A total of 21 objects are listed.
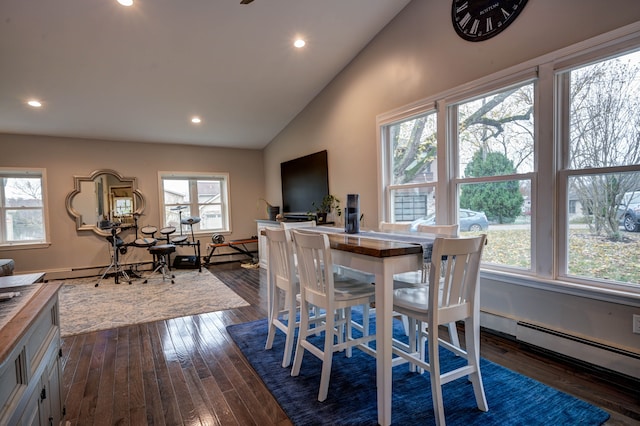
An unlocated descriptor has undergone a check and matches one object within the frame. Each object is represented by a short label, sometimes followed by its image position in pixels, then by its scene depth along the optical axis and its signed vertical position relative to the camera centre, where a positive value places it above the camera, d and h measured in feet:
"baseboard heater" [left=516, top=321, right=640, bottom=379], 7.02 -3.48
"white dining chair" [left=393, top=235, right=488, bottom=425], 5.61 -1.90
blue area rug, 5.96 -3.86
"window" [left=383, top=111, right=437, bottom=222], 11.66 +1.30
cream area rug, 11.68 -3.73
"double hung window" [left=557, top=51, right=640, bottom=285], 7.09 +0.63
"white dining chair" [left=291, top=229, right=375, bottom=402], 6.60 -1.93
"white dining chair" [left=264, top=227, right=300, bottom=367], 7.85 -1.88
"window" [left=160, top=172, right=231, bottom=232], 21.66 +0.61
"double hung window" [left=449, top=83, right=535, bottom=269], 8.96 +0.90
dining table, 5.81 -1.24
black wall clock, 8.82 +5.09
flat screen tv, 16.94 +1.26
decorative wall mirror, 18.92 +0.62
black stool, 17.60 -2.21
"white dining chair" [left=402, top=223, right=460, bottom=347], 6.33 -0.81
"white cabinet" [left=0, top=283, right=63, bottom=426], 3.17 -1.76
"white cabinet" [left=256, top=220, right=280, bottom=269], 19.86 -2.29
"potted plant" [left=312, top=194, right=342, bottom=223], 15.99 -0.13
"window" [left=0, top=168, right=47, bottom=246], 17.72 +0.38
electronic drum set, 17.44 -2.01
